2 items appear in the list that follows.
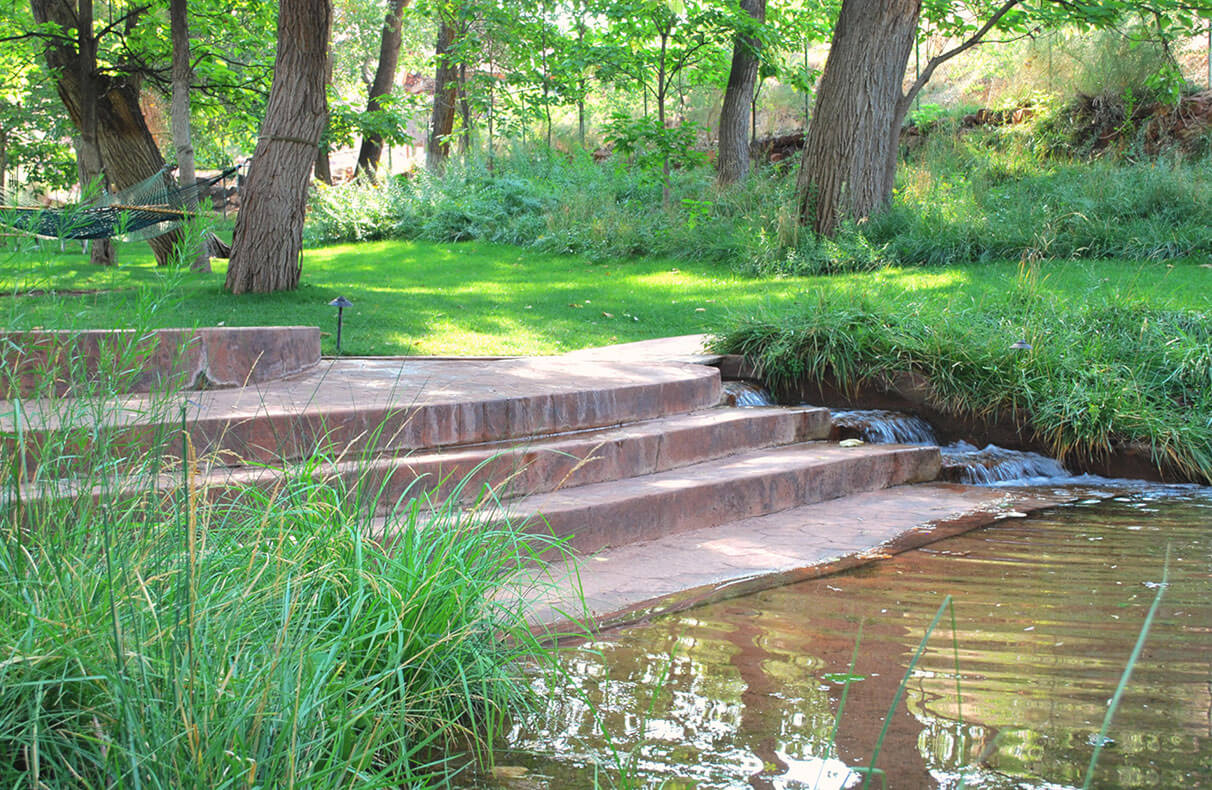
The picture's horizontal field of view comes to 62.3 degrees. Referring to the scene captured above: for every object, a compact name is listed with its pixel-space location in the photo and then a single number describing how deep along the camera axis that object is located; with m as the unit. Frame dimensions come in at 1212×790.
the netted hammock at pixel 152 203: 7.98
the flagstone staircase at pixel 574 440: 4.04
